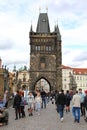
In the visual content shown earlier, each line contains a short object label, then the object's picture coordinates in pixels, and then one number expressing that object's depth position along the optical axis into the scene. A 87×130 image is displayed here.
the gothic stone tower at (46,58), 27.49
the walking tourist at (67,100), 8.04
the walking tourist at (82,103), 6.70
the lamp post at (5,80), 11.46
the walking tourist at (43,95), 9.94
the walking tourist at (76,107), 5.65
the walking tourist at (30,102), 7.31
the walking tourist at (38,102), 7.57
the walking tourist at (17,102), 6.36
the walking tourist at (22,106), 6.62
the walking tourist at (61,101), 5.97
